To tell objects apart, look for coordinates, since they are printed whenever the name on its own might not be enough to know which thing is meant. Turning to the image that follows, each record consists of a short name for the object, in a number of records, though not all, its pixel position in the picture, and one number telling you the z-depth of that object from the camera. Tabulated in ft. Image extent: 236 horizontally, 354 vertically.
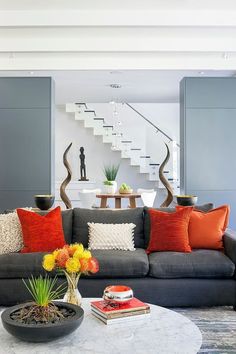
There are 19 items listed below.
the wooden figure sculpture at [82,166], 34.58
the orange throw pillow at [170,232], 12.89
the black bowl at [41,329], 6.62
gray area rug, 9.30
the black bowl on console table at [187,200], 14.98
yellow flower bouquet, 7.77
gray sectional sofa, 11.79
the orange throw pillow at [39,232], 12.76
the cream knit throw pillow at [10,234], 12.84
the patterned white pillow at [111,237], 13.17
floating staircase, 37.35
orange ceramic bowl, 8.02
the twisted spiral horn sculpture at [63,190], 17.83
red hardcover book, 7.77
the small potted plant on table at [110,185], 24.71
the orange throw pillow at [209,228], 13.07
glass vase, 8.09
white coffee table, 6.66
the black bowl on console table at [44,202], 15.16
